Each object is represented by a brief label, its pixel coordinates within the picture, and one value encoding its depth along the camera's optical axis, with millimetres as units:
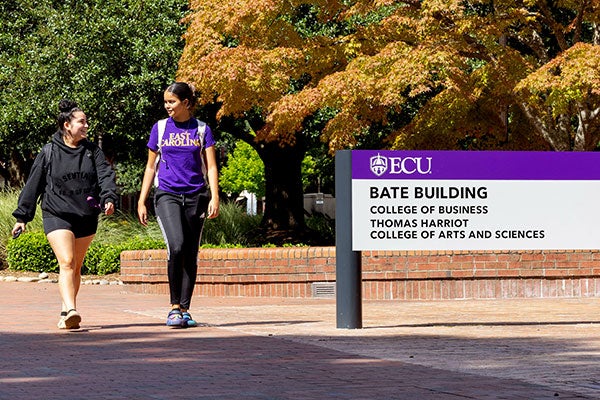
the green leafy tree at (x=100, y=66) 21784
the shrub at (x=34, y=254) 19719
